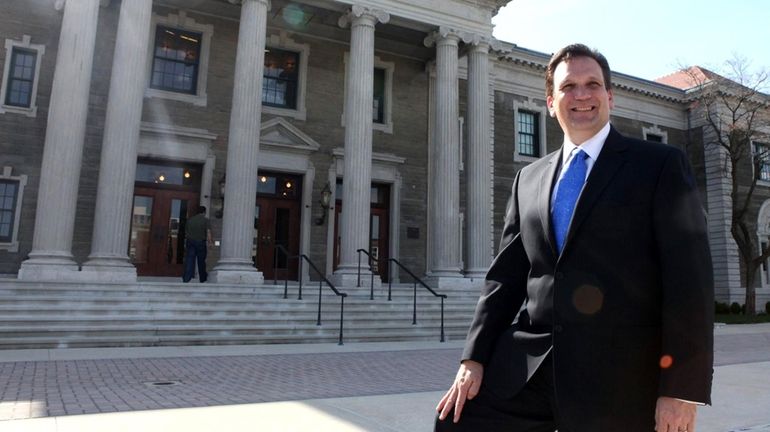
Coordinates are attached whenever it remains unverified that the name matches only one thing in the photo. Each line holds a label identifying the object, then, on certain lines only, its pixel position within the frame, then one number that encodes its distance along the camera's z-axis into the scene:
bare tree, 25.62
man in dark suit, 1.85
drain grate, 6.91
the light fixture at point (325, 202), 19.05
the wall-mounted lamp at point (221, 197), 17.58
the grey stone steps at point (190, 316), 10.46
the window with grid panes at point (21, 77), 16.12
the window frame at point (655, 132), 27.44
